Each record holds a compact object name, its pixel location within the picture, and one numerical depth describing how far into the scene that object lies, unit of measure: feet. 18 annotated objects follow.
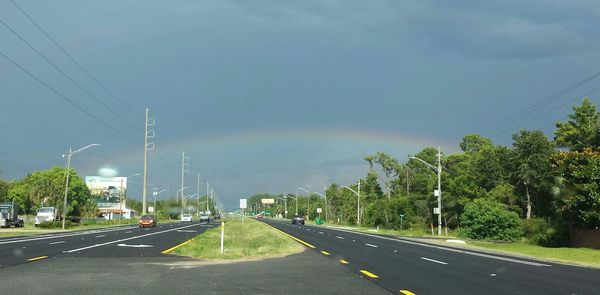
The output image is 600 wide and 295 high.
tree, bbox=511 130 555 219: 209.77
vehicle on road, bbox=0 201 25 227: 214.90
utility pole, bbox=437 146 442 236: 199.00
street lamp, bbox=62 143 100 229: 198.90
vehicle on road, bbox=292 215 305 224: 374.75
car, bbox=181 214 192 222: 357.59
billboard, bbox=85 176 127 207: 548.68
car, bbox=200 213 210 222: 392.37
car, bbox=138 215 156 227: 234.79
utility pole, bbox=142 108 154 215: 312.29
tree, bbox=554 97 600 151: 202.08
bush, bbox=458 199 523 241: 168.55
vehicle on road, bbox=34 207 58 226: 236.65
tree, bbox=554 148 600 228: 120.67
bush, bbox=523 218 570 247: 136.67
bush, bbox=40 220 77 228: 212.23
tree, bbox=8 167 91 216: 353.51
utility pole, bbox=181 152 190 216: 410.93
